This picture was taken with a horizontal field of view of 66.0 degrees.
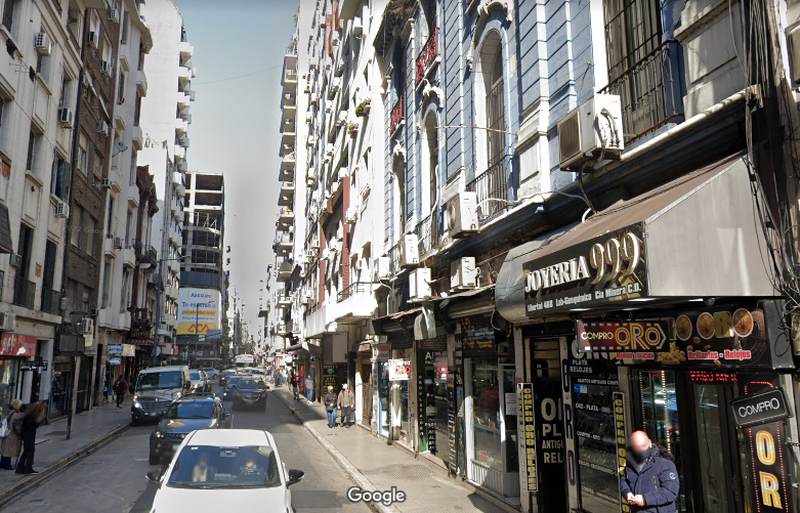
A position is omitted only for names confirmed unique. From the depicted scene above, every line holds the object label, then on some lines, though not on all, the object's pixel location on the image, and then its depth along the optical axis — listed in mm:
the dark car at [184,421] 14680
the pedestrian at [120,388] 34812
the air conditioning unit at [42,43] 21891
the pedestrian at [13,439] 13812
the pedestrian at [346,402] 24484
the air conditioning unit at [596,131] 7488
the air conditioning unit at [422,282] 14836
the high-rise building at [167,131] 59031
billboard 82500
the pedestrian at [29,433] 13758
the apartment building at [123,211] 35406
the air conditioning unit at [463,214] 11633
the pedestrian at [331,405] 23859
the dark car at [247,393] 32781
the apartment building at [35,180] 20047
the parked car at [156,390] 25422
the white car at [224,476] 7328
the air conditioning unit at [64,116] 24922
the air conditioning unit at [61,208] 25094
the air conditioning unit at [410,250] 15859
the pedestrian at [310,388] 38125
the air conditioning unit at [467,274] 12586
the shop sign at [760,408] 5312
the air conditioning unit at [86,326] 27391
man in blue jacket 6098
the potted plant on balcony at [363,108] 23888
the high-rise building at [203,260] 84938
